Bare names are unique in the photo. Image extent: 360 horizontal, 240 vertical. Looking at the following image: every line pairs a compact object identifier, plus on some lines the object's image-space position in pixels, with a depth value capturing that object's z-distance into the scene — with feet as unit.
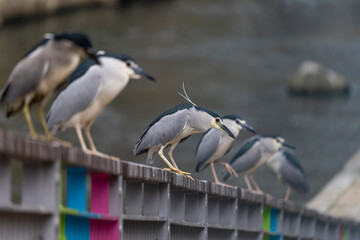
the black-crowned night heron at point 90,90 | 32.24
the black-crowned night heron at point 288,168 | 80.69
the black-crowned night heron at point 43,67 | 27.89
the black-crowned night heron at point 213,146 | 59.72
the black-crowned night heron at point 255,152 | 69.87
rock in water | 161.27
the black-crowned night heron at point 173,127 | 45.06
